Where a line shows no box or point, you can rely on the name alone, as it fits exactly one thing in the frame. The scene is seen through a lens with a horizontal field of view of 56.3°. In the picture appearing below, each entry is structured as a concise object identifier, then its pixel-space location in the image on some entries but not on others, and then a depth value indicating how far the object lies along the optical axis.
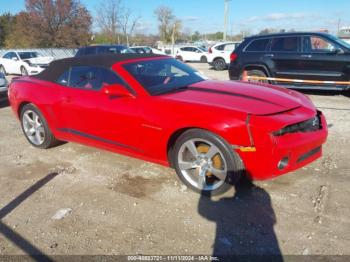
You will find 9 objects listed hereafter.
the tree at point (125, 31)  42.06
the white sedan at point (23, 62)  16.77
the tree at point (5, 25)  42.91
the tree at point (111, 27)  40.12
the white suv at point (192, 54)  26.71
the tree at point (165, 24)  53.31
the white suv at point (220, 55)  19.14
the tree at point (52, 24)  35.31
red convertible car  3.22
